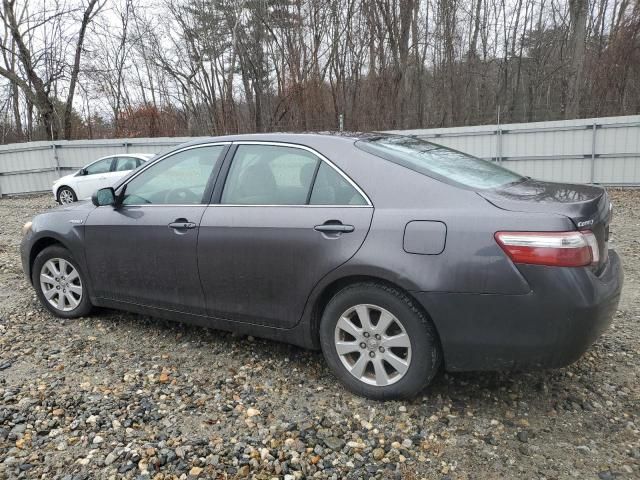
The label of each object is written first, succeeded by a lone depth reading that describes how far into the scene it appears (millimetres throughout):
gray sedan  2400
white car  13547
